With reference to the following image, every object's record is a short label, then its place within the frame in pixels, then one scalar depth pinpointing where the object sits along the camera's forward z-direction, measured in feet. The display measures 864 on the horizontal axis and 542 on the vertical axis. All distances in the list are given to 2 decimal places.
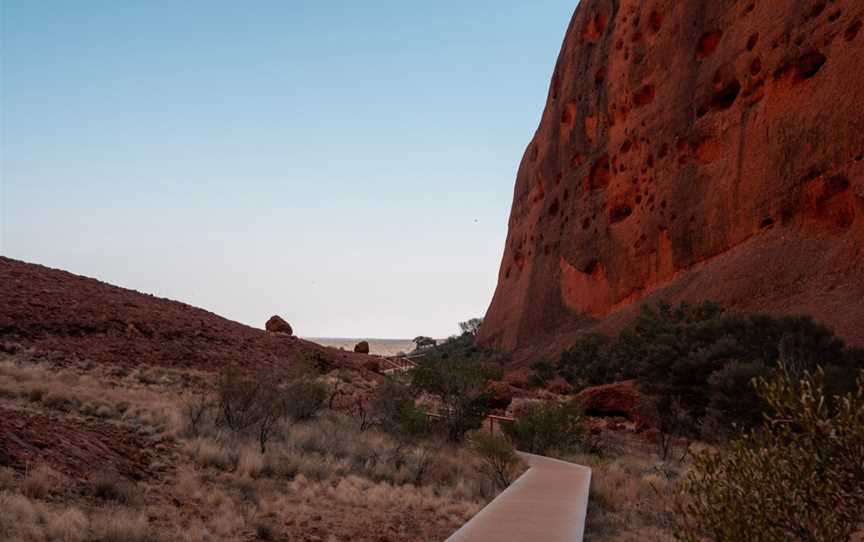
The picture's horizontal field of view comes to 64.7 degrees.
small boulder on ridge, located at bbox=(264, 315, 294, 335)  136.67
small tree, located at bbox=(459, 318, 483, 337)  295.73
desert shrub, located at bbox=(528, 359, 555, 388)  122.24
